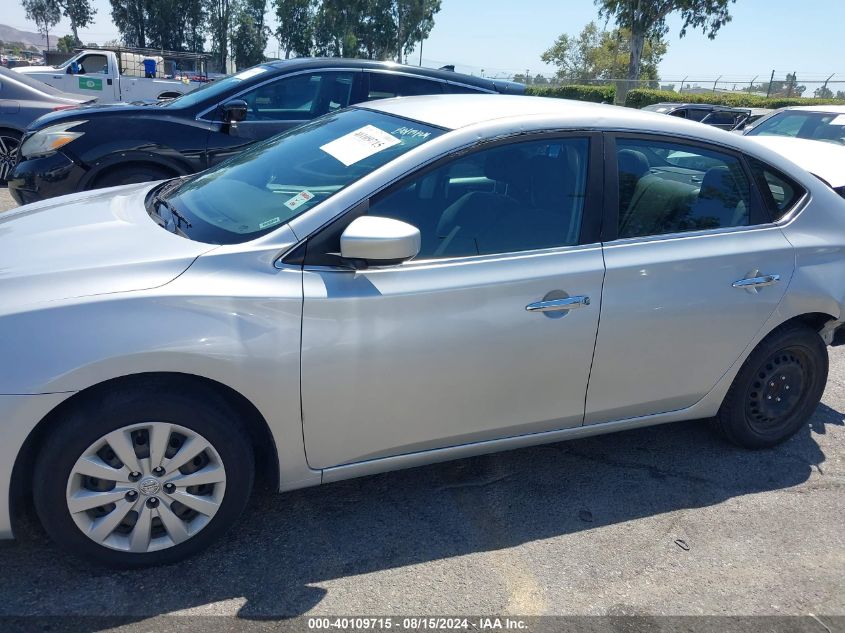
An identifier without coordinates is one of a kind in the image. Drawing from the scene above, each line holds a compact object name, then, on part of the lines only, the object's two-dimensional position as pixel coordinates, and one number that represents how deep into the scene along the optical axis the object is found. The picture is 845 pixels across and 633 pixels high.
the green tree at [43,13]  84.88
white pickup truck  17.17
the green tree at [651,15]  40.53
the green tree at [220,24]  60.47
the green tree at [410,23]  63.03
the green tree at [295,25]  65.06
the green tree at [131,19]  58.47
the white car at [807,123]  8.76
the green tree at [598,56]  61.04
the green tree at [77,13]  80.06
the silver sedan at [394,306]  2.35
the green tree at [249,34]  63.81
